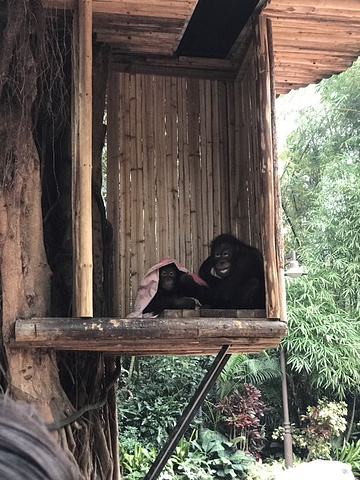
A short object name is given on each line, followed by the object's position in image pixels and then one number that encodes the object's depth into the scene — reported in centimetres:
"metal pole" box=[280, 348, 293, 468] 1125
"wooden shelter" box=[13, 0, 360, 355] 485
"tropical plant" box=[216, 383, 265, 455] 1253
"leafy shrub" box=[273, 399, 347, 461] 1264
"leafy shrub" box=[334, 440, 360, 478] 1251
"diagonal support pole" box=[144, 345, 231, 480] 498
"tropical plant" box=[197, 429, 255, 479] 1152
